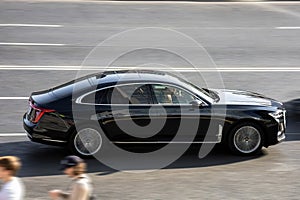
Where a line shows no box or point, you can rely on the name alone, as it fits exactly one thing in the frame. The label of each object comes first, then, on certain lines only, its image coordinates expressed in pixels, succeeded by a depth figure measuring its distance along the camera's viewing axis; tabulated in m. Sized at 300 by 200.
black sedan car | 16.75
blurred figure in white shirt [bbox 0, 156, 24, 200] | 10.49
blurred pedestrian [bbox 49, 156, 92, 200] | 10.53
